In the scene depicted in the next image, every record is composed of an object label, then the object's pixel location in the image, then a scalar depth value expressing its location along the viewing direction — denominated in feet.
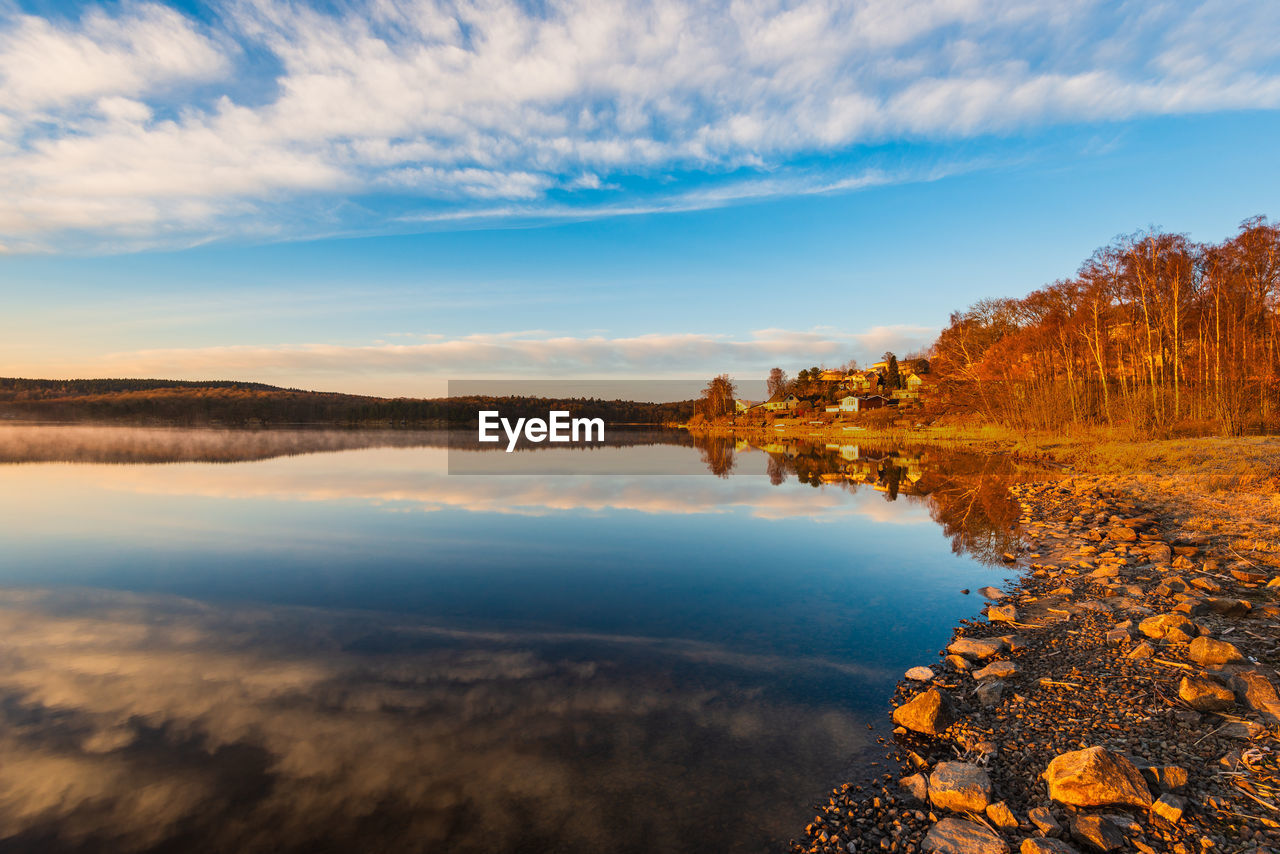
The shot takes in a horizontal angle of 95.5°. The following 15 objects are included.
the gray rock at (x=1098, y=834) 12.78
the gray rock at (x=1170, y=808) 13.27
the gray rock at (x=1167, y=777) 14.37
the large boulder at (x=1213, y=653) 20.53
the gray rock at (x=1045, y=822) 13.38
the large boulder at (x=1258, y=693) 17.25
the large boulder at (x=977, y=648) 23.84
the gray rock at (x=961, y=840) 12.98
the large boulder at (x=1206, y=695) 17.92
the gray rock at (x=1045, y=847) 12.51
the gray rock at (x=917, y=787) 15.25
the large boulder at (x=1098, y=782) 13.83
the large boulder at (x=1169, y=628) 23.16
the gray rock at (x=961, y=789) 14.40
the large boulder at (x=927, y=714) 18.54
